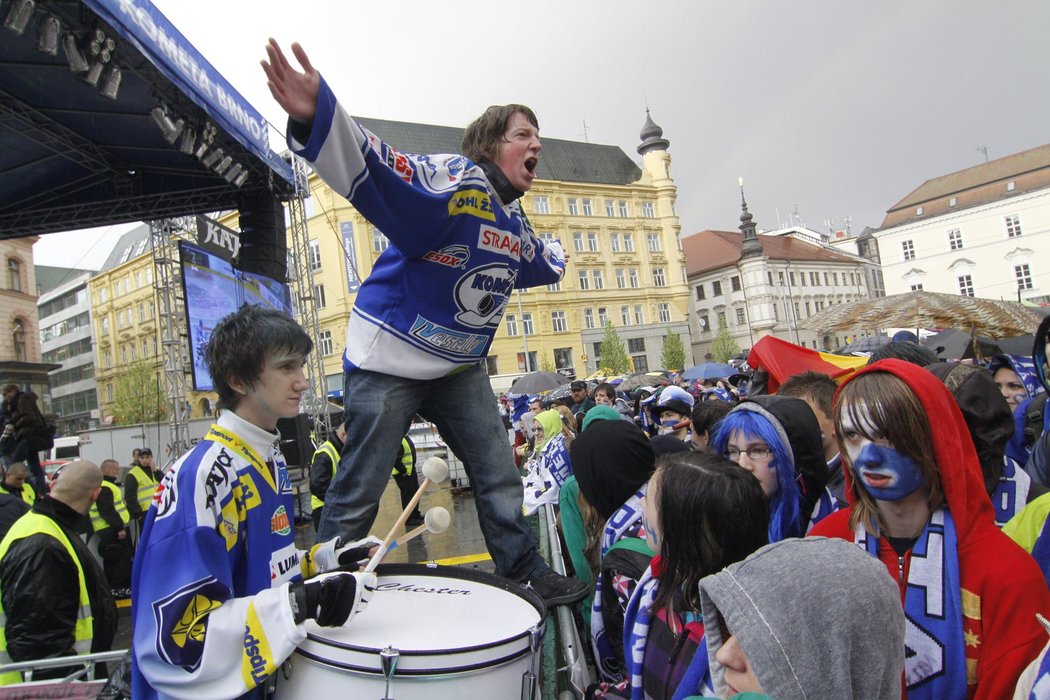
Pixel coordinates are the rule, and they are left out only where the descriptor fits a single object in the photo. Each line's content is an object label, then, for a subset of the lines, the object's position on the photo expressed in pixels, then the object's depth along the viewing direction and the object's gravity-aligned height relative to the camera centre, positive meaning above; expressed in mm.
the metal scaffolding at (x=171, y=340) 12688 +1759
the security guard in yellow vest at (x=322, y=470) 7402 -672
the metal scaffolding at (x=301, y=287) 15000 +3029
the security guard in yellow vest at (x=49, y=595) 3377 -811
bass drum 1419 -577
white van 26998 -354
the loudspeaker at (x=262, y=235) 11516 +3254
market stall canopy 9094 +322
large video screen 10859 +2336
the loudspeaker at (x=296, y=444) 12820 -596
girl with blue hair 2486 -386
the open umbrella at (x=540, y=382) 15844 +24
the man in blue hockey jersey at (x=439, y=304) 2119 +335
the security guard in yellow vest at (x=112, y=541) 6953 -1117
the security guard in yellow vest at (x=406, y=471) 8391 -903
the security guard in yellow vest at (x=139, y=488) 8641 -743
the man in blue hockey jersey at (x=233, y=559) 1520 -339
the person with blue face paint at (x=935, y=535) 1496 -513
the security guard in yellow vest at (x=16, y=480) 6168 -306
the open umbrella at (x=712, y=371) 15207 -204
